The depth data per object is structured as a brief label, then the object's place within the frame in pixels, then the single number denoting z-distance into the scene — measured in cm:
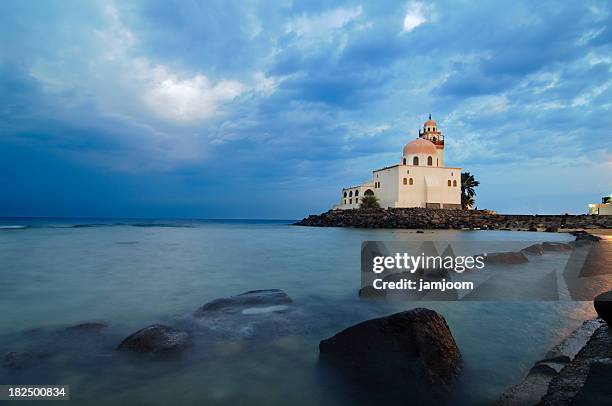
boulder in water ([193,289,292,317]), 713
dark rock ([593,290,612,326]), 440
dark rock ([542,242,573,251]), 1775
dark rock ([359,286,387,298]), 832
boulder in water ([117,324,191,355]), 494
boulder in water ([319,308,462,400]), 395
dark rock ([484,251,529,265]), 1326
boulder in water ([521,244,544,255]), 1614
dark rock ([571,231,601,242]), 2319
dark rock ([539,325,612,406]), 307
